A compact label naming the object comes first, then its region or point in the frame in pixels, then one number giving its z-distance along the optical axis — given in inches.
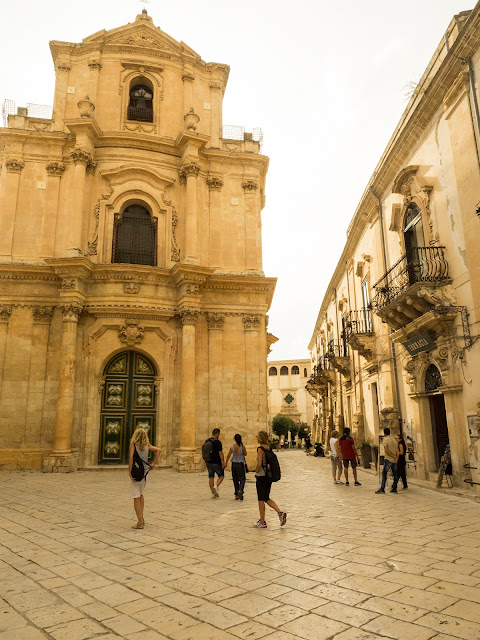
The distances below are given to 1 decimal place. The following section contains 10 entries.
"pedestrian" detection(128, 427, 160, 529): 270.2
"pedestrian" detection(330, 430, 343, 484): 498.6
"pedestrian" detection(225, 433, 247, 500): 390.6
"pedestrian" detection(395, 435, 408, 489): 427.7
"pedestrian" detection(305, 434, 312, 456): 1213.7
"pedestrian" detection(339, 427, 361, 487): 481.7
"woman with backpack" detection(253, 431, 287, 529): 273.9
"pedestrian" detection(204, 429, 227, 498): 398.3
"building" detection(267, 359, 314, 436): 2453.2
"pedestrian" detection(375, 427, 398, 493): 419.5
